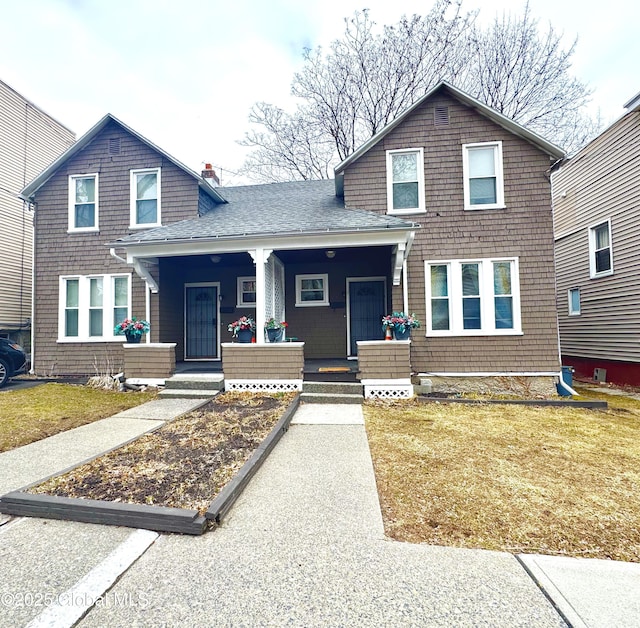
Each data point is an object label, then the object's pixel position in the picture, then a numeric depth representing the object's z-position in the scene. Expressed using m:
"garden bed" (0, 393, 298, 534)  2.54
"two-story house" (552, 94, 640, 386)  8.26
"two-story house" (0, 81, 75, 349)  11.17
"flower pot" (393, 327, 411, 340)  6.73
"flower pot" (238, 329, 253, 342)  7.12
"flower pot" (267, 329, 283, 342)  7.17
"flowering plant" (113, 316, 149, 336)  7.57
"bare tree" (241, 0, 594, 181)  14.23
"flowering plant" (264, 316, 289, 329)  7.06
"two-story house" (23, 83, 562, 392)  7.46
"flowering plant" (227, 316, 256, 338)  7.09
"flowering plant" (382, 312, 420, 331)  6.71
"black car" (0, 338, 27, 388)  8.10
